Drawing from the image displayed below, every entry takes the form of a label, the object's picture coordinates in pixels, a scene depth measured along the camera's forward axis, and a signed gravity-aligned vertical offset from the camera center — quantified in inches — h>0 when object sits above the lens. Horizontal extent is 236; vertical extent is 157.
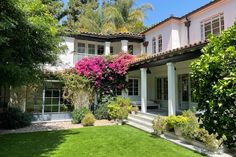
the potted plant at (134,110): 523.5 -63.1
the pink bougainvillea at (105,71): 560.2 +61.4
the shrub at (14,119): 453.3 -80.2
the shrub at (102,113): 548.2 -76.0
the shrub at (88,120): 471.4 -85.6
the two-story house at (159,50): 439.0 +152.5
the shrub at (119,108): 498.0 -56.4
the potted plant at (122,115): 496.5 -74.8
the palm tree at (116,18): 974.0 +420.6
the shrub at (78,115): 513.4 -77.7
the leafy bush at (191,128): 306.2 -68.8
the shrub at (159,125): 364.6 -76.8
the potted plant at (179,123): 325.3 -65.1
